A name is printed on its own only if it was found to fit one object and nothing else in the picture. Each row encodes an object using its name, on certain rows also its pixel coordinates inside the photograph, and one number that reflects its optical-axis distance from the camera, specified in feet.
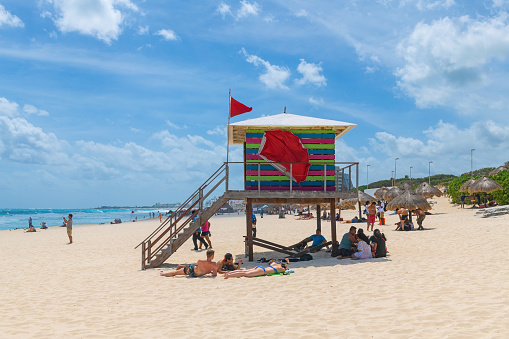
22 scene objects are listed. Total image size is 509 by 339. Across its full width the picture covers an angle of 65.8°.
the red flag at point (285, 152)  46.06
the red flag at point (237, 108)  47.47
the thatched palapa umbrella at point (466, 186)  109.06
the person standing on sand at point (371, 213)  74.93
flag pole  46.95
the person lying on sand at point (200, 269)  38.50
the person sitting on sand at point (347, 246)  45.50
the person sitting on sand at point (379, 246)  43.37
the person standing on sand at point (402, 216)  71.08
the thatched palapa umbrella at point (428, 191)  110.22
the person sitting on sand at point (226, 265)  39.34
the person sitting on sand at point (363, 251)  43.37
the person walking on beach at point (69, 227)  77.16
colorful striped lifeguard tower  45.27
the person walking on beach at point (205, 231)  59.62
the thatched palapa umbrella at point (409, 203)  74.96
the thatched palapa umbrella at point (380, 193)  136.18
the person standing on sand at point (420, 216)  69.36
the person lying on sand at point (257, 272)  36.88
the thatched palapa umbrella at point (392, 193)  114.59
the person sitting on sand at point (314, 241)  52.29
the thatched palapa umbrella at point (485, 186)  95.61
